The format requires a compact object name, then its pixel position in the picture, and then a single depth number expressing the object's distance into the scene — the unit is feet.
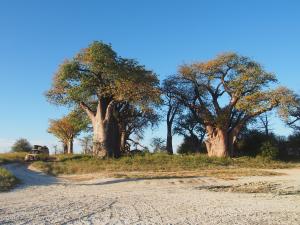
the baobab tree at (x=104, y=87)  72.94
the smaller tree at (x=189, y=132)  101.56
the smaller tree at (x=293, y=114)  82.59
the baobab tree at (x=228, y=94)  81.49
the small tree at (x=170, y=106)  90.97
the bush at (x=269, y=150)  82.75
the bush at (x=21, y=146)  132.64
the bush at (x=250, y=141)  92.88
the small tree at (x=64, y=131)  125.07
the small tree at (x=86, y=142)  127.53
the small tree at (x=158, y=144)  114.68
